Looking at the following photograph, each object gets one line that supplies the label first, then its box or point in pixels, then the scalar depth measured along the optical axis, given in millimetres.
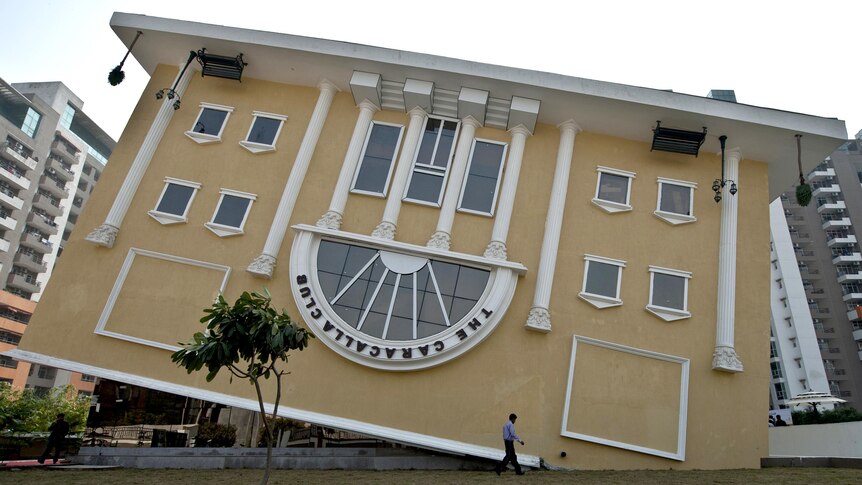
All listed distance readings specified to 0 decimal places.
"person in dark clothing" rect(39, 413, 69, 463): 16453
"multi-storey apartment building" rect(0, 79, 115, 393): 60406
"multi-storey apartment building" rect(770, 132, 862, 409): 60656
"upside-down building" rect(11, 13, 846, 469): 16859
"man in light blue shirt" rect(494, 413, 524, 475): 14164
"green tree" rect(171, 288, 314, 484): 10648
